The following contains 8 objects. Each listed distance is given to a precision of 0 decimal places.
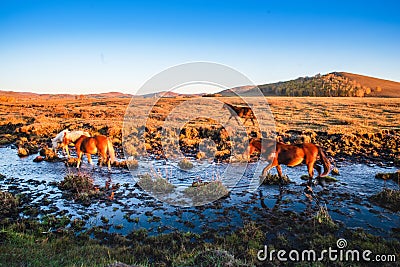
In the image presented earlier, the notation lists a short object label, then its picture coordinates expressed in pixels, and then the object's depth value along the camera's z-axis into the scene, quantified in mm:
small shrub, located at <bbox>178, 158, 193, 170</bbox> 12081
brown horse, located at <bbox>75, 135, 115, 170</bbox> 11680
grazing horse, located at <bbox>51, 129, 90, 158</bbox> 13336
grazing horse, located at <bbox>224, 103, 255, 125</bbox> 22469
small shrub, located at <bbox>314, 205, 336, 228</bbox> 6316
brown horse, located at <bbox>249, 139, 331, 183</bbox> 9195
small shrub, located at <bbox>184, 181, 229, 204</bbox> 8383
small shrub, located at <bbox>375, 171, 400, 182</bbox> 10061
